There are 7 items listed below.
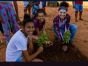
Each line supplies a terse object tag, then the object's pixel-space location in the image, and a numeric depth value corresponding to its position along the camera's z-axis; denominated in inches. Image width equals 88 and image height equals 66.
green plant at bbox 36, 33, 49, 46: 79.2
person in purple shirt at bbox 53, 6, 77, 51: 93.2
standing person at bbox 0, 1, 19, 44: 84.3
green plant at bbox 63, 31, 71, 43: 91.4
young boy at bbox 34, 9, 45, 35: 93.2
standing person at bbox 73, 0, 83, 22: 140.5
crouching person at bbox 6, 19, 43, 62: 61.0
